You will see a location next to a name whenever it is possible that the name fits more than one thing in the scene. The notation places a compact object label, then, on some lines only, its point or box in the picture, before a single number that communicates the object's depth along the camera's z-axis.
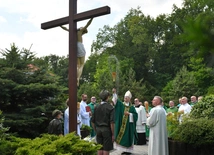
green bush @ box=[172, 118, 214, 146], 7.06
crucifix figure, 5.46
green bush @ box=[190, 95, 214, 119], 8.25
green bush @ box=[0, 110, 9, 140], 4.68
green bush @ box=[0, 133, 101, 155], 3.81
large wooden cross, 5.25
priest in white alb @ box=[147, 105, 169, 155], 7.35
